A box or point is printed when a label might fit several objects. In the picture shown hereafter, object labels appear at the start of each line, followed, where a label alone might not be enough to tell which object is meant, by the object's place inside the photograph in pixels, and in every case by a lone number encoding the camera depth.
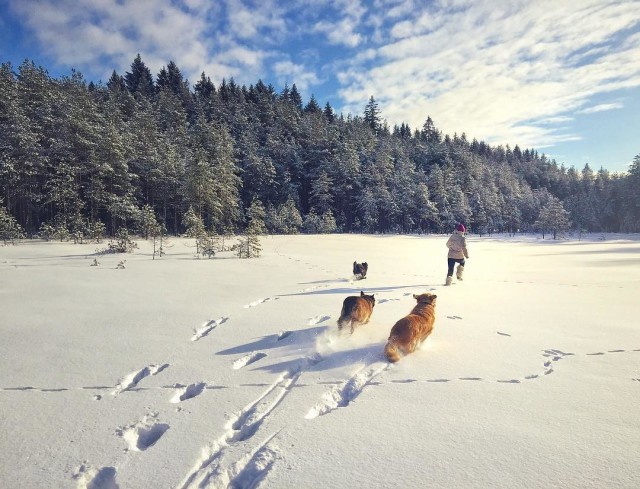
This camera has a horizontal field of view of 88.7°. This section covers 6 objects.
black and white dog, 9.38
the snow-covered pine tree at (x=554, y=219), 53.38
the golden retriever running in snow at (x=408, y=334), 3.73
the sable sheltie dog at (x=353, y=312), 4.60
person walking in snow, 8.99
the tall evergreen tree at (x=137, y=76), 66.94
